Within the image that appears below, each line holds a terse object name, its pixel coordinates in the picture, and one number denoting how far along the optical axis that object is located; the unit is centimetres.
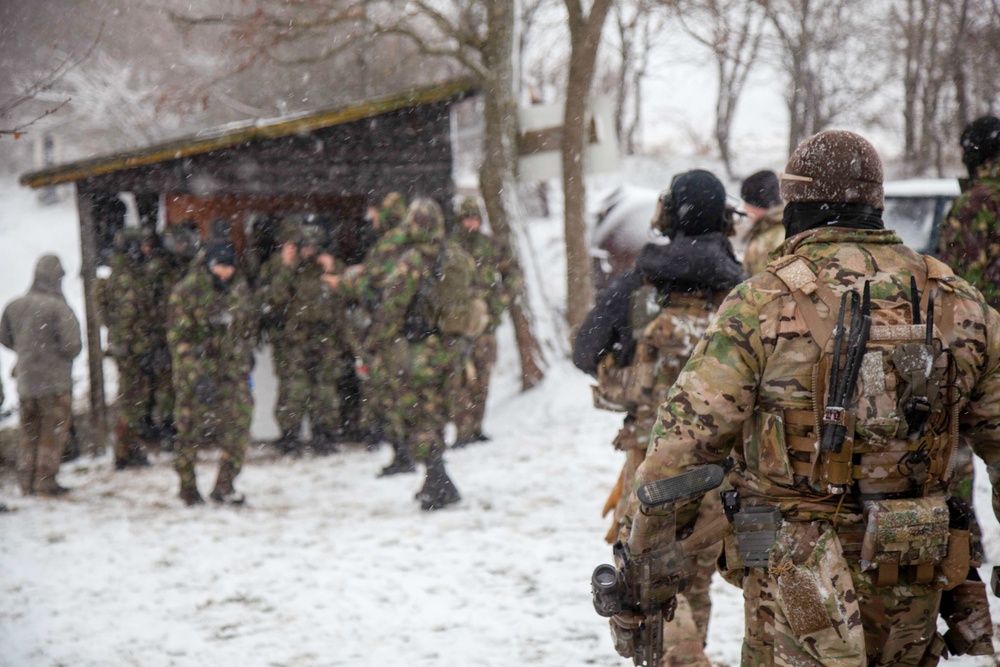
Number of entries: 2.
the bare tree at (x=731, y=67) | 1516
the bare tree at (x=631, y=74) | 2428
